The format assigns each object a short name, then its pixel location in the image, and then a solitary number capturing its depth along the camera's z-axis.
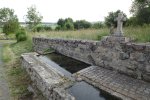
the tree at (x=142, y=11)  7.96
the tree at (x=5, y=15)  18.39
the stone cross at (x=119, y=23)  3.56
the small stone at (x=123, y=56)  3.33
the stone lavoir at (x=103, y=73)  2.76
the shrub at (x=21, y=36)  12.11
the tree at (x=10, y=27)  16.82
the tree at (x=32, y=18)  19.01
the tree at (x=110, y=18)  10.63
